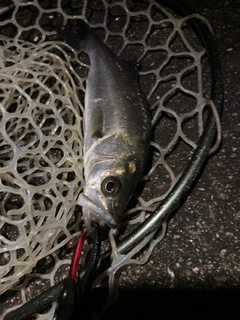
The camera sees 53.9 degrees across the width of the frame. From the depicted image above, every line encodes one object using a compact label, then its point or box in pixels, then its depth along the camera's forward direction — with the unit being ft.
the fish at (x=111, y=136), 0.98
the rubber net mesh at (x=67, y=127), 0.97
